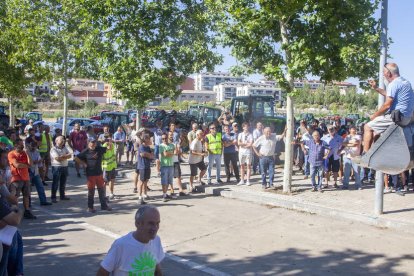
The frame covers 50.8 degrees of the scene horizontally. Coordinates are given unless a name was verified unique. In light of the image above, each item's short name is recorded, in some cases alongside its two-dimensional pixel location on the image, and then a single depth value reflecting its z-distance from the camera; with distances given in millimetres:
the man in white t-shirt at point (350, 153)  11570
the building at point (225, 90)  152125
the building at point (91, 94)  110125
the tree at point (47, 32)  20516
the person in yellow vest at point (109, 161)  11117
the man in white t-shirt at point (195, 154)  12438
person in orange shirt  9109
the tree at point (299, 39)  10516
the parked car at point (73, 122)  25817
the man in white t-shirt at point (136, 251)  3488
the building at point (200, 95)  138000
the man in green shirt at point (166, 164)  11352
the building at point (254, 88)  125250
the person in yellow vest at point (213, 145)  12992
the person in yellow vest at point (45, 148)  13698
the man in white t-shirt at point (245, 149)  12883
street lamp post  9477
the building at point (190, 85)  167400
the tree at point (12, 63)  21747
